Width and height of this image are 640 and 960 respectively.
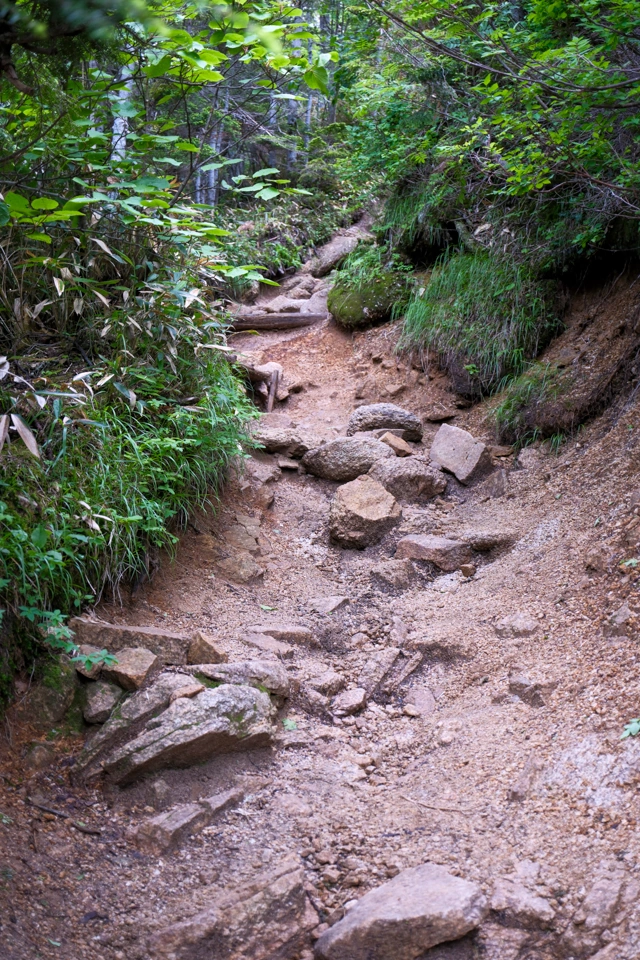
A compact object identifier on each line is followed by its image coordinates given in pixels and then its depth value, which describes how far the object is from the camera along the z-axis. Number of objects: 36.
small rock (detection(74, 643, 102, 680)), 3.06
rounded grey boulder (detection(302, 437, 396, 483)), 5.61
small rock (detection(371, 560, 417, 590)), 4.58
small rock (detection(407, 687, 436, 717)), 3.50
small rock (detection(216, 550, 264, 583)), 4.39
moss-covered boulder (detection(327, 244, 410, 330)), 7.90
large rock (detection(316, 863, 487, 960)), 2.18
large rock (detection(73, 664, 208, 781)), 2.87
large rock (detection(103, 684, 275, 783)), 2.84
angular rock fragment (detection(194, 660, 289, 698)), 3.22
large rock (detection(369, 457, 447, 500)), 5.43
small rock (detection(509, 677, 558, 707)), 3.17
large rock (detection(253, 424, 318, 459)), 5.84
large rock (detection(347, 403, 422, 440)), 6.20
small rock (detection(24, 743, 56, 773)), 2.82
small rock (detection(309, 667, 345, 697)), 3.57
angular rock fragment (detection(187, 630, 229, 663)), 3.38
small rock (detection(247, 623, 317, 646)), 3.87
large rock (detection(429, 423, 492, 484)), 5.62
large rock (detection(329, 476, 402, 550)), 4.95
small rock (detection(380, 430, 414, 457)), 5.87
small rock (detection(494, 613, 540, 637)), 3.63
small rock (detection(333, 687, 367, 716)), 3.49
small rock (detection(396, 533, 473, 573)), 4.66
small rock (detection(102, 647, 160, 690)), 3.06
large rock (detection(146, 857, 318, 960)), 2.26
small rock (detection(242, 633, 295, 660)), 3.70
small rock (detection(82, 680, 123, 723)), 3.00
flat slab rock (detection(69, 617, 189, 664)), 3.21
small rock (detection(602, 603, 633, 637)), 3.20
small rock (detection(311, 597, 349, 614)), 4.23
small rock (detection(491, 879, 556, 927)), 2.20
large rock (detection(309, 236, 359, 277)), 10.58
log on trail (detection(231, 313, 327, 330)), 8.93
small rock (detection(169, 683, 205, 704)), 3.00
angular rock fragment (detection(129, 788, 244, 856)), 2.64
